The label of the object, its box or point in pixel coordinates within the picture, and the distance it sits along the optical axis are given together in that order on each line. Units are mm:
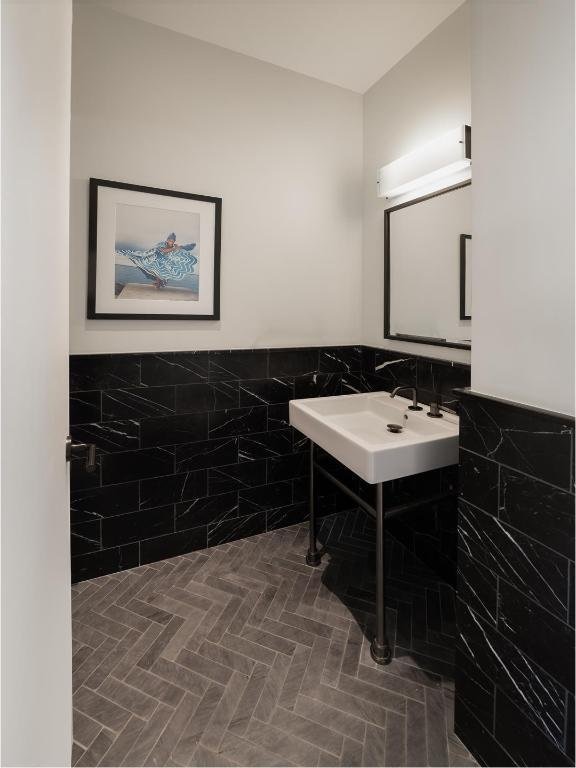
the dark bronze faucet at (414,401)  2325
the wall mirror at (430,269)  2141
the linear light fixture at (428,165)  2012
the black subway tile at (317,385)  2840
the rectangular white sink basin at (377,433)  1705
